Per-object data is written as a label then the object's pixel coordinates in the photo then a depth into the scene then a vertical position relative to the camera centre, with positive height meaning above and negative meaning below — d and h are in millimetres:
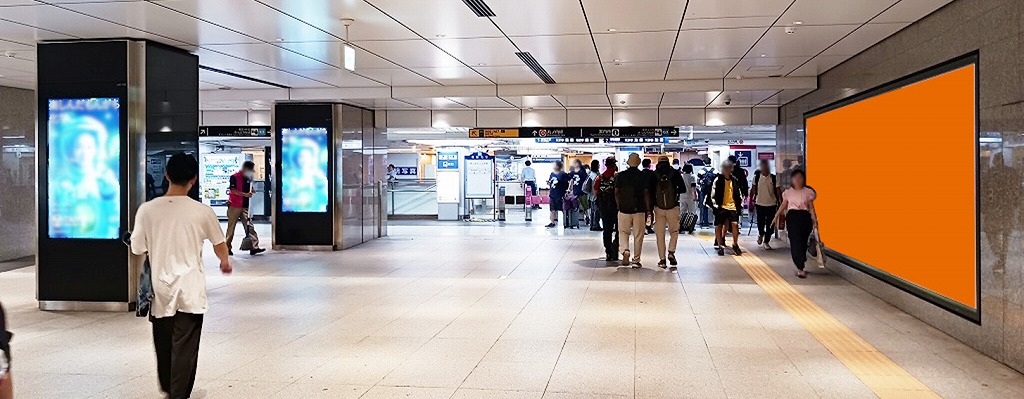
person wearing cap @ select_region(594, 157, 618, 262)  12234 -192
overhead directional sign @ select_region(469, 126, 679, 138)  17234 +1383
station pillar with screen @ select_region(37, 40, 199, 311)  8023 +329
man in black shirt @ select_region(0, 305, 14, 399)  2152 -457
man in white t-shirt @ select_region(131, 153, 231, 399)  4395 -374
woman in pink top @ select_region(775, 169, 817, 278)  10109 -276
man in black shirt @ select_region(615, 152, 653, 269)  11203 -48
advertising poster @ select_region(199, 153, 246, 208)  23672 +737
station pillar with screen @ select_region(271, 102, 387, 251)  14383 +375
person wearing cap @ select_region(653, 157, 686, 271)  11383 -168
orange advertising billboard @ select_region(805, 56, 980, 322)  6504 +78
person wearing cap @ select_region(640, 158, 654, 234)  11234 +336
